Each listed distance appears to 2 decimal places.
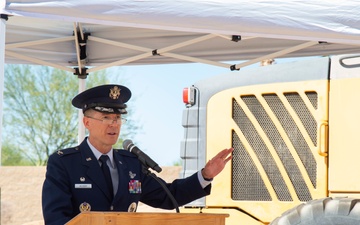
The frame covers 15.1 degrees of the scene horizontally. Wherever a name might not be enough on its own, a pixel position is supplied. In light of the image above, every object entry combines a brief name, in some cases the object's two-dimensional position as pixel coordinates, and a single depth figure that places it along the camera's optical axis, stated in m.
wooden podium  6.31
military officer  7.72
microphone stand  7.41
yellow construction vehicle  9.60
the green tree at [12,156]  46.39
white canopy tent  7.24
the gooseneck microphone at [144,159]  7.33
